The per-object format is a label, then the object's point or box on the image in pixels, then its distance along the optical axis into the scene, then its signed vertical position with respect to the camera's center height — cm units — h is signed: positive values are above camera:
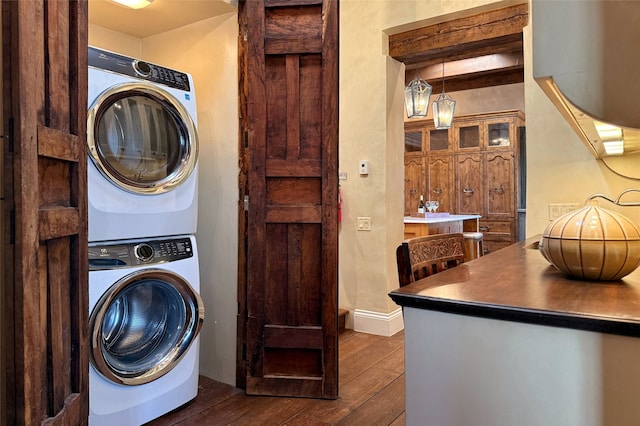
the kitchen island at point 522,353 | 83 -31
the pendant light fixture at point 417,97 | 404 +108
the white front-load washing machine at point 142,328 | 181 -57
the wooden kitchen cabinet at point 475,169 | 630 +63
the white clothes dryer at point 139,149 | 184 +31
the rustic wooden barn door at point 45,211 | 96 +0
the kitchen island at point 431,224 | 445 -17
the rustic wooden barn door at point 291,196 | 235 +8
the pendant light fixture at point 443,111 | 451 +106
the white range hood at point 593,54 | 73 +28
